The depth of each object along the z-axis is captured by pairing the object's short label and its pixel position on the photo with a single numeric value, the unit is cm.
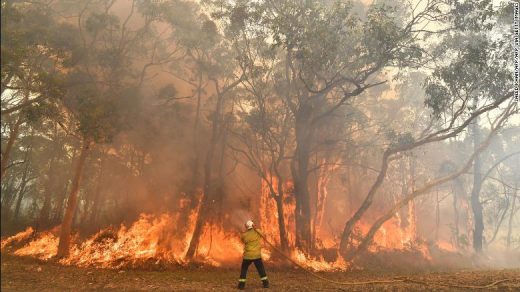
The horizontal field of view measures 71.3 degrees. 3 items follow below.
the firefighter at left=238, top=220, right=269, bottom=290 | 1104
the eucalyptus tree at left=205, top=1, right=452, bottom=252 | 1504
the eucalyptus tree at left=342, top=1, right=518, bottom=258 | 1445
